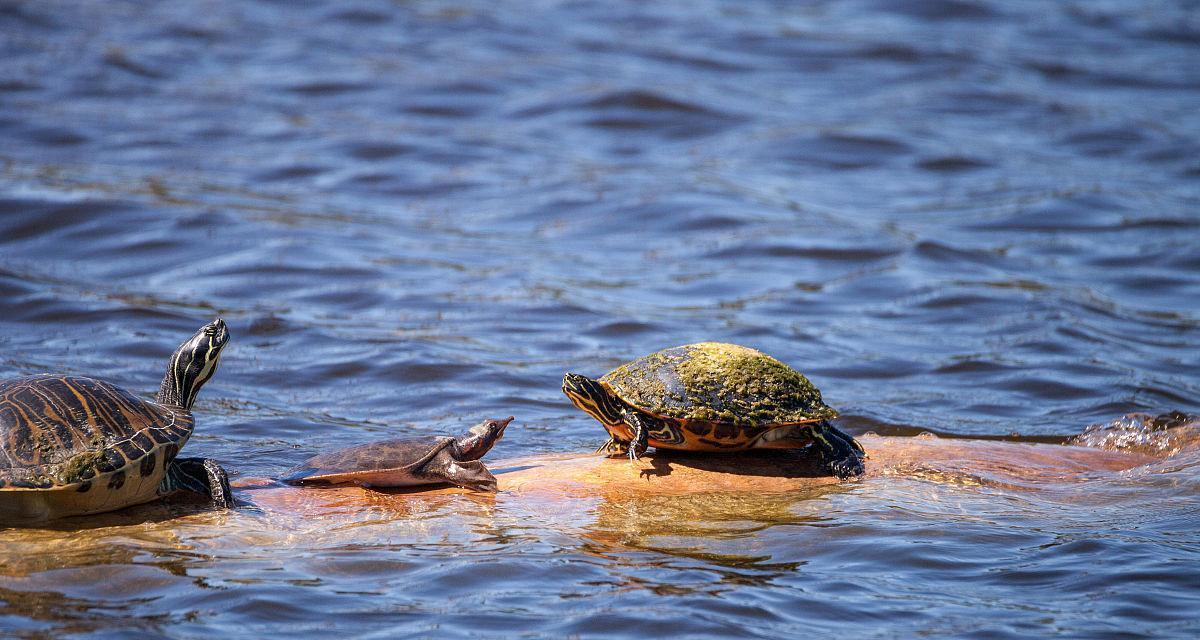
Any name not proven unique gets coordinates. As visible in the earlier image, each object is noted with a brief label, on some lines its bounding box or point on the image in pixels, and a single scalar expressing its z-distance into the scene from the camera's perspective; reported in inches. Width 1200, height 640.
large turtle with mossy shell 384.8
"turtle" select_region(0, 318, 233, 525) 331.0
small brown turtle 384.2
